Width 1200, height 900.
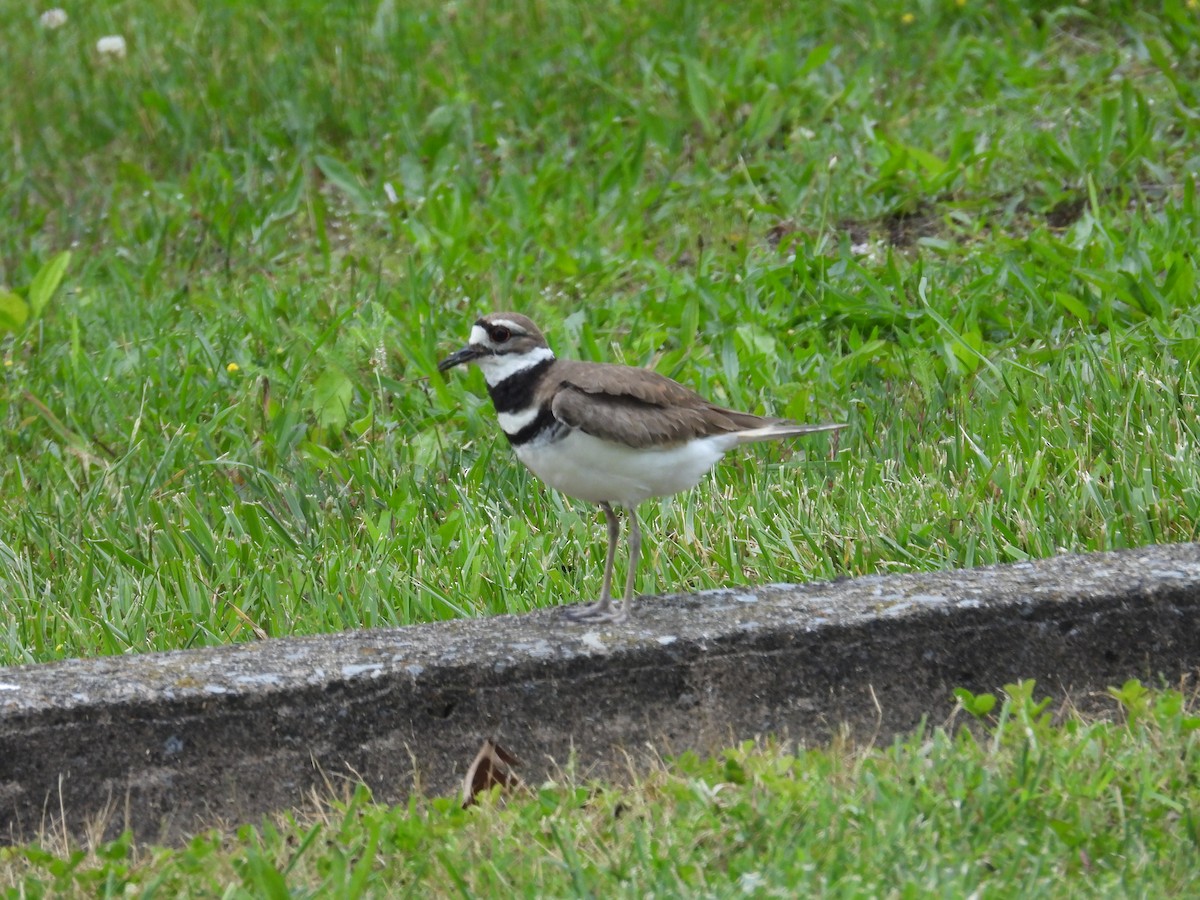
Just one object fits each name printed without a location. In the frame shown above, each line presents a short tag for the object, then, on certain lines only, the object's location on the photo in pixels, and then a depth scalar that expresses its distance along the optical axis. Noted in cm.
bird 802
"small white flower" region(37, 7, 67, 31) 2083
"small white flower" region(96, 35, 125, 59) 1956
